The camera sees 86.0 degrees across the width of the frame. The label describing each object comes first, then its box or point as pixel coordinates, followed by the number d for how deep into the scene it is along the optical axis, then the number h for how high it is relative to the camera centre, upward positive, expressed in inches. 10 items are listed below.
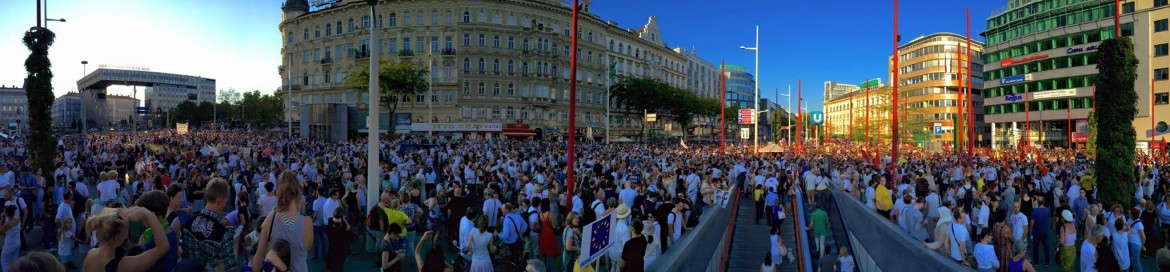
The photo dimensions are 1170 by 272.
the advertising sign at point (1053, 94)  2410.2 +175.4
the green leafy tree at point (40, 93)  623.2 +43.8
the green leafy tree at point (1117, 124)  613.3 +14.0
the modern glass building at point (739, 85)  6406.5 +543.9
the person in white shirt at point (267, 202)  383.2 -40.1
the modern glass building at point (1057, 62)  2250.2 +313.0
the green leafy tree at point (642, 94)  2775.6 +195.6
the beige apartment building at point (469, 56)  2477.9 +337.1
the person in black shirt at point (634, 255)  280.7 -52.7
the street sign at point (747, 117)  1694.0 +55.9
